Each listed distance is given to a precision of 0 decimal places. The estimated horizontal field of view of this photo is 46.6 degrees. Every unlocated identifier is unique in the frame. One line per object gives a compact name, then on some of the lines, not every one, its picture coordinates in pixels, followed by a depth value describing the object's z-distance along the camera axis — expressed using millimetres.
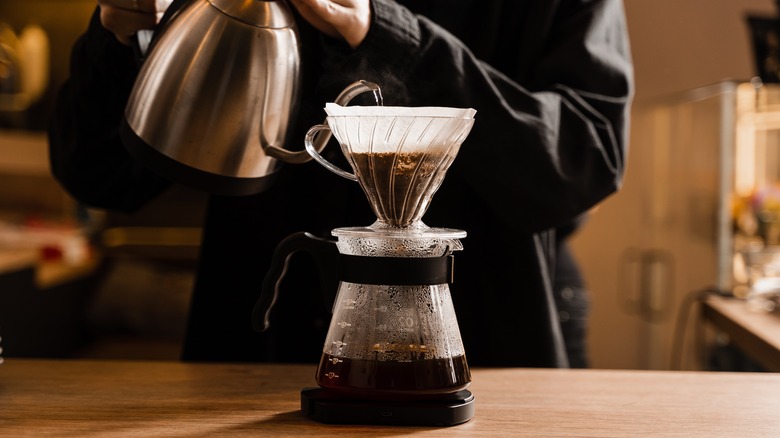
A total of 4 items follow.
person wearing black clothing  1039
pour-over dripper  781
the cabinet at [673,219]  2520
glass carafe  799
